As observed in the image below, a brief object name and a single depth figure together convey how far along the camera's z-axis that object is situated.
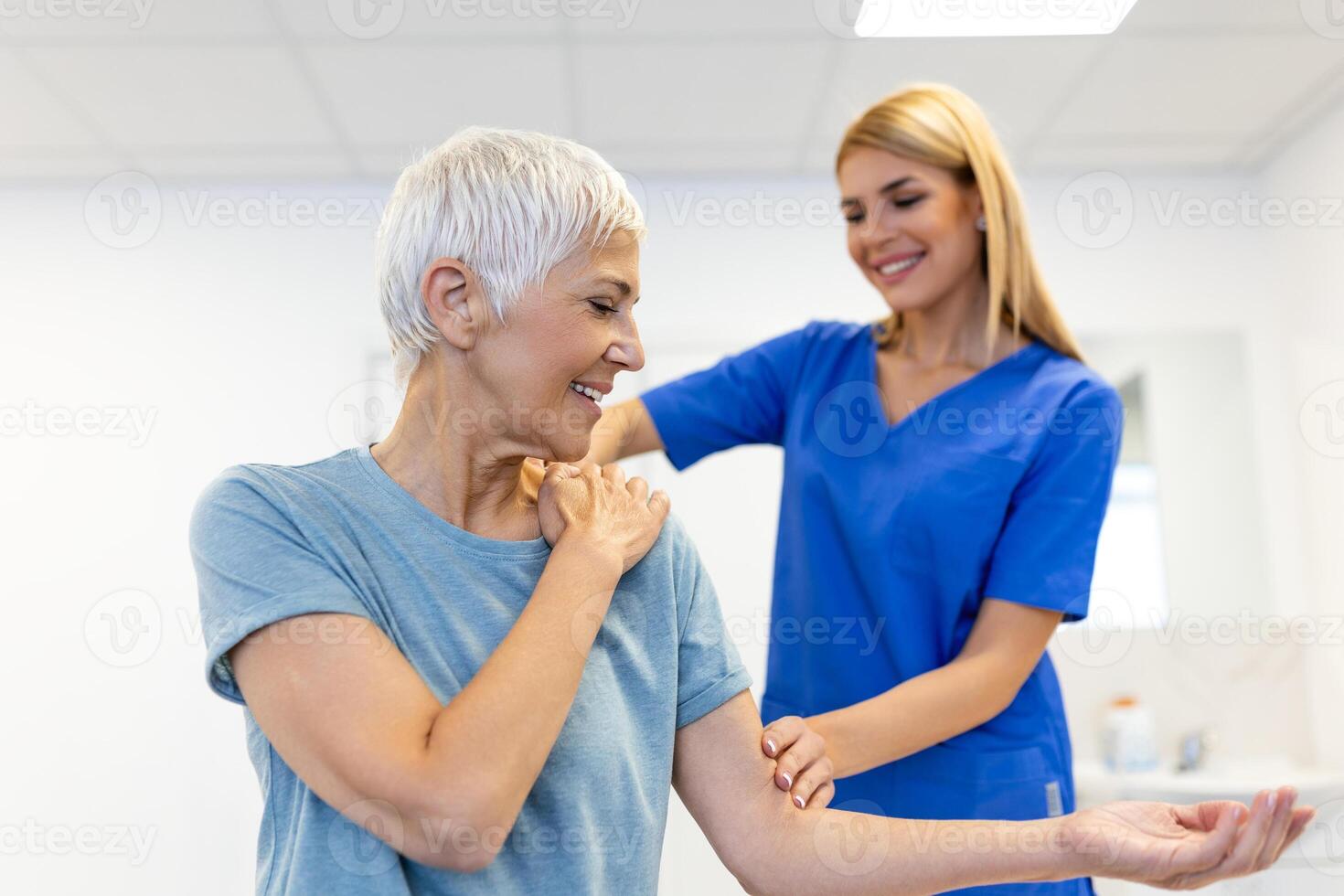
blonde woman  1.26
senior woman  0.78
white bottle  2.73
